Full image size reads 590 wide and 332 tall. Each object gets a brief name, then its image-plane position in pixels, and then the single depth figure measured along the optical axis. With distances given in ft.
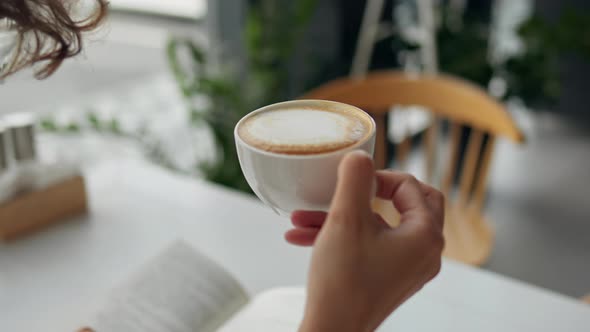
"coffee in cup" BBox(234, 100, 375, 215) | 1.71
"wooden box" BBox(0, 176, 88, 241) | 3.91
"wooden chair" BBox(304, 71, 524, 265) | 5.38
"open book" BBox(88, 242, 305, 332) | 2.74
